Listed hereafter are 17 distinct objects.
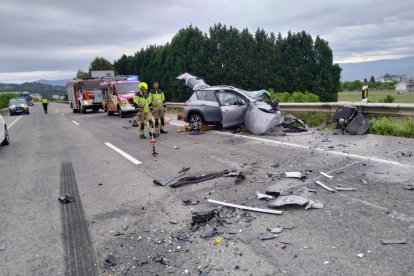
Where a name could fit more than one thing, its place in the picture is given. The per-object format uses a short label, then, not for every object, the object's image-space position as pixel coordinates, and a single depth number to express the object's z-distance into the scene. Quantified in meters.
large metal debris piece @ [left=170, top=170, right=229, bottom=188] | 6.16
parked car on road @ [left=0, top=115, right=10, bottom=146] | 11.82
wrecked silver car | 11.22
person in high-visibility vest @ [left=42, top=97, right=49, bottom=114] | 37.65
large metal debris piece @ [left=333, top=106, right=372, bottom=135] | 10.05
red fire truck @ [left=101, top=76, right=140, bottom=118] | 22.02
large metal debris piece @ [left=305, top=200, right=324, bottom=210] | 4.66
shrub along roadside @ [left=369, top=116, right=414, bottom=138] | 9.30
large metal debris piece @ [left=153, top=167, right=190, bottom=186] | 6.28
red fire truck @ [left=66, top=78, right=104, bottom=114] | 30.23
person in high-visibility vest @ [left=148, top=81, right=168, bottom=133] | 12.72
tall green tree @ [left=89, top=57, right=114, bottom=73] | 78.69
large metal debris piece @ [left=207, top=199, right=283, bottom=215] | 4.61
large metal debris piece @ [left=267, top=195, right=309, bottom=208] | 4.77
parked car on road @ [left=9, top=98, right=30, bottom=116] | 38.69
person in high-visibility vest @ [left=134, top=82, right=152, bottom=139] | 11.78
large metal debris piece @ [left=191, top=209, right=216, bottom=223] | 4.44
